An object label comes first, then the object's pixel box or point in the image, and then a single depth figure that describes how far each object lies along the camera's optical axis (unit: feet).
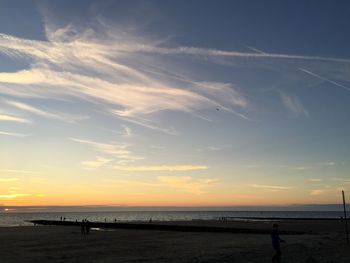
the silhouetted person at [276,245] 70.33
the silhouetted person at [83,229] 177.86
